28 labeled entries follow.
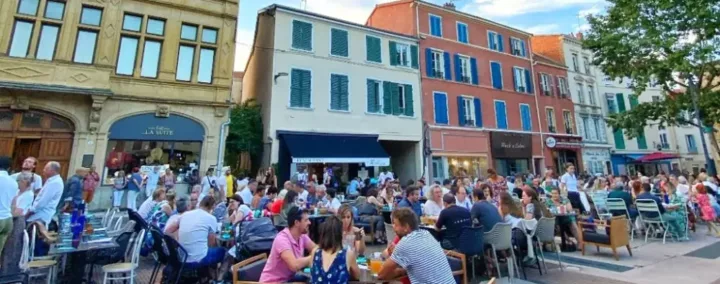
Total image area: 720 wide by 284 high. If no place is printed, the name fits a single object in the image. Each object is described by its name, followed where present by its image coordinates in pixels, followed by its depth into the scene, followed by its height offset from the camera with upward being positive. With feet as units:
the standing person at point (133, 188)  34.53 +0.58
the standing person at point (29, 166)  16.09 +1.39
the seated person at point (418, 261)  9.01 -1.93
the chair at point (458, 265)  11.37 -2.63
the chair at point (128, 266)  13.13 -3.03
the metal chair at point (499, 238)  15.83 -2.21
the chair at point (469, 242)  15.29 -2.32
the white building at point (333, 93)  44.93 +15.45
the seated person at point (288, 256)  9.58 -1.91
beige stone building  33.24 +12.37
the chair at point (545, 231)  17.89 -2.14
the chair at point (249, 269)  9.47 -2.35
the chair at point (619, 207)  26.69 -1.22
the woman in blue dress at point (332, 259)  8.41 -1.75
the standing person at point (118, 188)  34.04 +0.58
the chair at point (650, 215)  24.89 -1.78
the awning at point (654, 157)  73.32 +7.88
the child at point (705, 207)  26.99 -1.27
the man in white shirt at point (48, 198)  16.28 -0.22
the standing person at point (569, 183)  31.13 +0.92
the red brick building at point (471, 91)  58.70 +20.09
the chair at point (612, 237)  19.51 -2.76
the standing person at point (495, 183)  31.48 +0.97
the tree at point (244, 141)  45.14 +7.21
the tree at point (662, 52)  46.09 +21.61
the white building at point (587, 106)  77.92 +21.21
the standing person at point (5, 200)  13.69 -0.26
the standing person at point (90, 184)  31.73 +0.94
